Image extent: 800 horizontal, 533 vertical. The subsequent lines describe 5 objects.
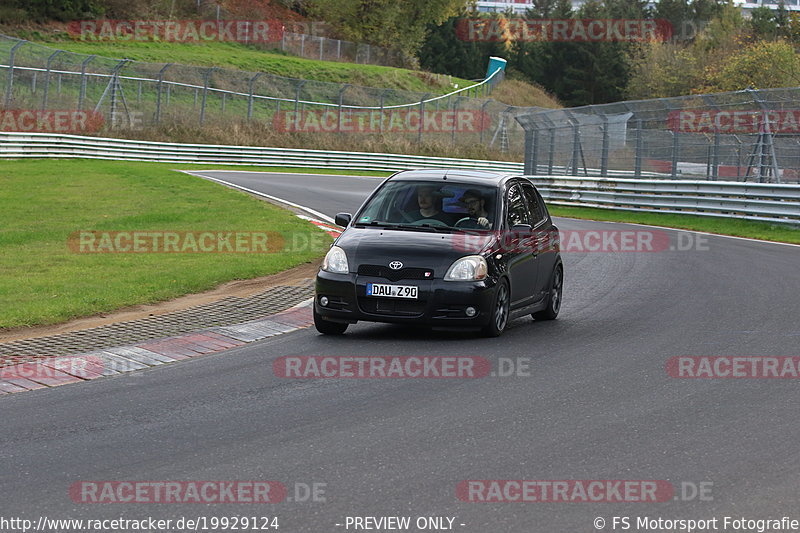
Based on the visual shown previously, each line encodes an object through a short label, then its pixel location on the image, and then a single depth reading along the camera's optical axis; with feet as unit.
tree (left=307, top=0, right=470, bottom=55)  283.59
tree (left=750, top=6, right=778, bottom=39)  287.20
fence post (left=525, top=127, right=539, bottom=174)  115.65
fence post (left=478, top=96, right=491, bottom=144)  192.95
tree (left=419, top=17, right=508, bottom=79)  330.13
